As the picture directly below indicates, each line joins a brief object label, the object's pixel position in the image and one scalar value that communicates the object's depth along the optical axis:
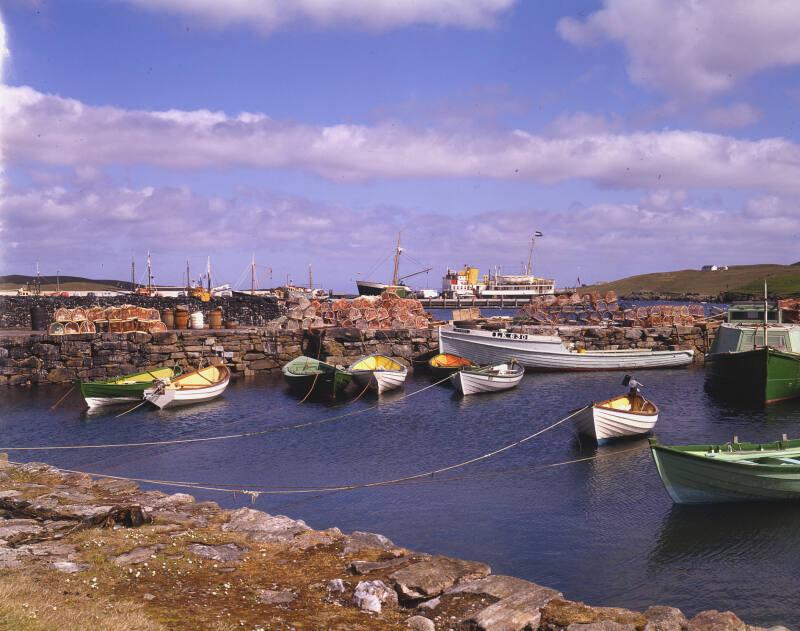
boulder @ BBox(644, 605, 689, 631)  10.47
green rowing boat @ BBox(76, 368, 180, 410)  35.94
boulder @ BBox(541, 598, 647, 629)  10.47
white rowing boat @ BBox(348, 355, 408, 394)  41.19
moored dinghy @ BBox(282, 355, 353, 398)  40.75
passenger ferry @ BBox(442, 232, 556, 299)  173.38
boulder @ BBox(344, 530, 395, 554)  13.58
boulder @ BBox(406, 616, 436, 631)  10.14
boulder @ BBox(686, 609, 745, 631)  10.59
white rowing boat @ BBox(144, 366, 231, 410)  36.12
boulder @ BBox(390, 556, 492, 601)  11.24
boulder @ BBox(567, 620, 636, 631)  10.12
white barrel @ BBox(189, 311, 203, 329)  50.38
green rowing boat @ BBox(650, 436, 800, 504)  18.89
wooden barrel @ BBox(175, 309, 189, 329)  51.31
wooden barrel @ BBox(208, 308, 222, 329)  51.91
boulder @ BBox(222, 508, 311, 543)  14.28
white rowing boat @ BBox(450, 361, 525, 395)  40.41
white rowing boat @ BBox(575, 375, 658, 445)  27.39
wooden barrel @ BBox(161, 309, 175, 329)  51.31
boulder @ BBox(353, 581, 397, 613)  10.75
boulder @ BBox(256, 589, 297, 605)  10.86
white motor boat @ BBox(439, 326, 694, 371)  48.91
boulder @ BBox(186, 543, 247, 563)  12.79
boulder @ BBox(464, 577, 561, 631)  10.15
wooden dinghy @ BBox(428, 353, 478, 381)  46.74
